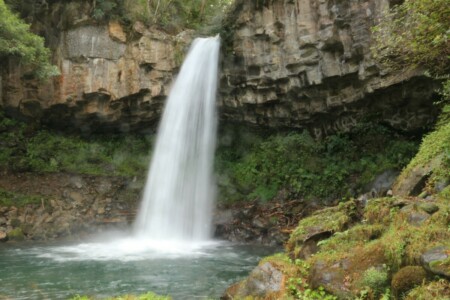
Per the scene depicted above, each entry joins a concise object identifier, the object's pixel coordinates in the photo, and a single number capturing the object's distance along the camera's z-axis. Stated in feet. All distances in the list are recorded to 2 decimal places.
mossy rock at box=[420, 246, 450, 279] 17.22
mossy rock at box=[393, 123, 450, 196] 26.91
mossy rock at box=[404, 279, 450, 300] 16.55
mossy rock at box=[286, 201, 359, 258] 27.37
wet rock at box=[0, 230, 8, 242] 52.15
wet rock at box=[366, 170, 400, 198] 50.64
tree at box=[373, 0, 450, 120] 28.35
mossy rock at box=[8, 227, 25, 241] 53.42
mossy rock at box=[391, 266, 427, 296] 18.13
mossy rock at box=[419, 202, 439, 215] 21.94
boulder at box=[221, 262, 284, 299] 22.52
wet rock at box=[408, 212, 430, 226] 21.69
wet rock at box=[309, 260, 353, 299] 20.22
